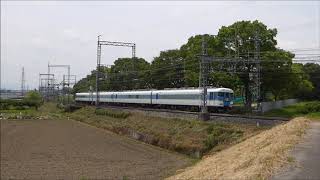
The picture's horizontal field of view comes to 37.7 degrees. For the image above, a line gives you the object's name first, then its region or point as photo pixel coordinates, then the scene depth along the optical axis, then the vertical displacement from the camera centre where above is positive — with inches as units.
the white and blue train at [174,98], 1818.4 -13.8
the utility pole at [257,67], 1647.4 +102.1
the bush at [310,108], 1792.6 -47.7
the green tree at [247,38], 1955.0 +242.2
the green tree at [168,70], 2610.0 +147.3
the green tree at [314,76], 2723.2 +118.1
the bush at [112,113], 2258.9 -94.3
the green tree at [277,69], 1886.1 +108.5
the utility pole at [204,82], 1509.6 +43.3
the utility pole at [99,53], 2529.5 +238.6
